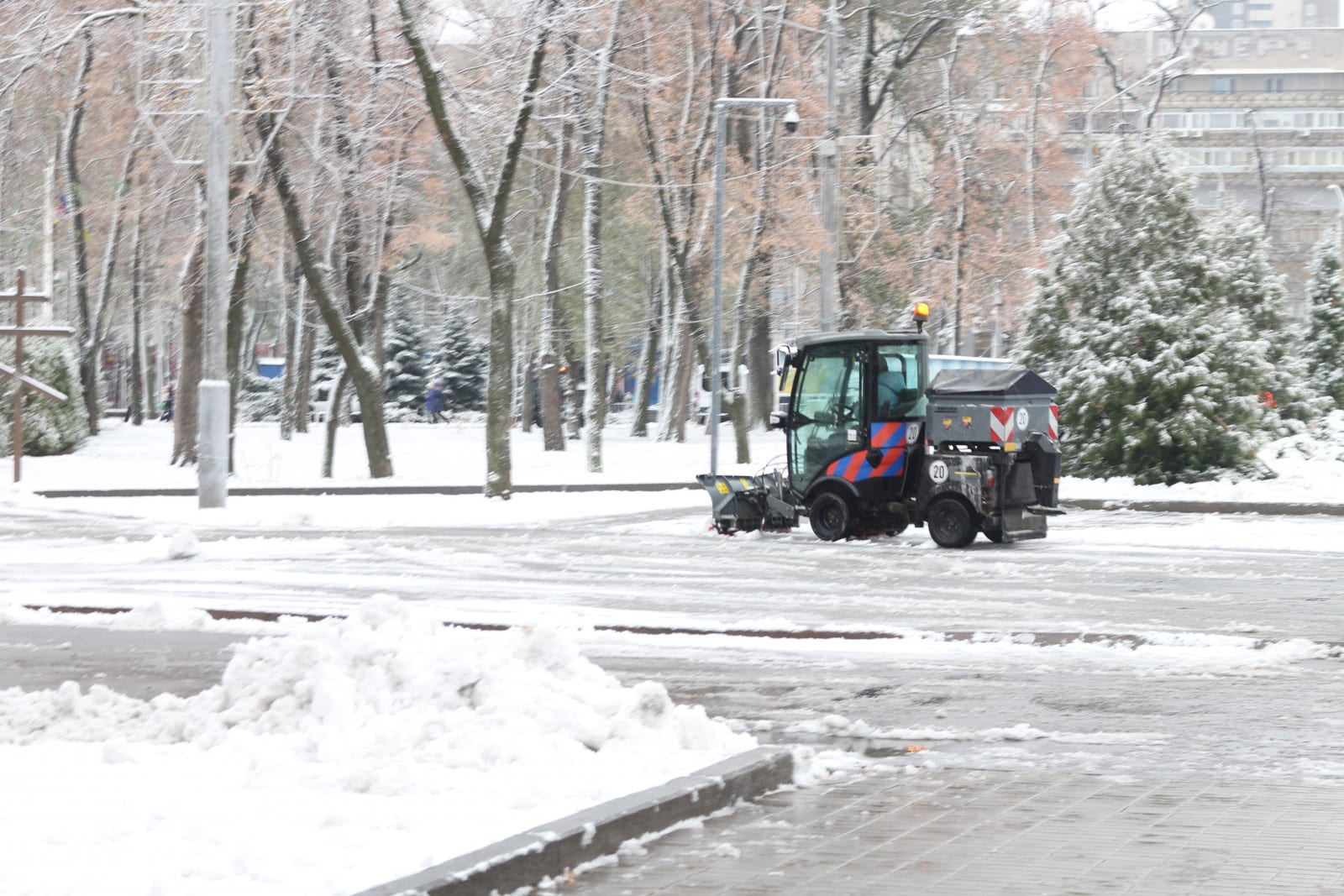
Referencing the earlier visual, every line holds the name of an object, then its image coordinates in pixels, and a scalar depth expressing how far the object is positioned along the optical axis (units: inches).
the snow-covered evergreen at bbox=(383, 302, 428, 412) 2977.4
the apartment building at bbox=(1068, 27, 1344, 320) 3540.8
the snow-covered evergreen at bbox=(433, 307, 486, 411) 2970.0
